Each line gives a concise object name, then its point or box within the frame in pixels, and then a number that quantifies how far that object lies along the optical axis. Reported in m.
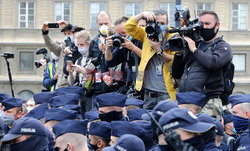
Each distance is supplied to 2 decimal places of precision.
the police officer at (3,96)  10.34
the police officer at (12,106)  9.48
